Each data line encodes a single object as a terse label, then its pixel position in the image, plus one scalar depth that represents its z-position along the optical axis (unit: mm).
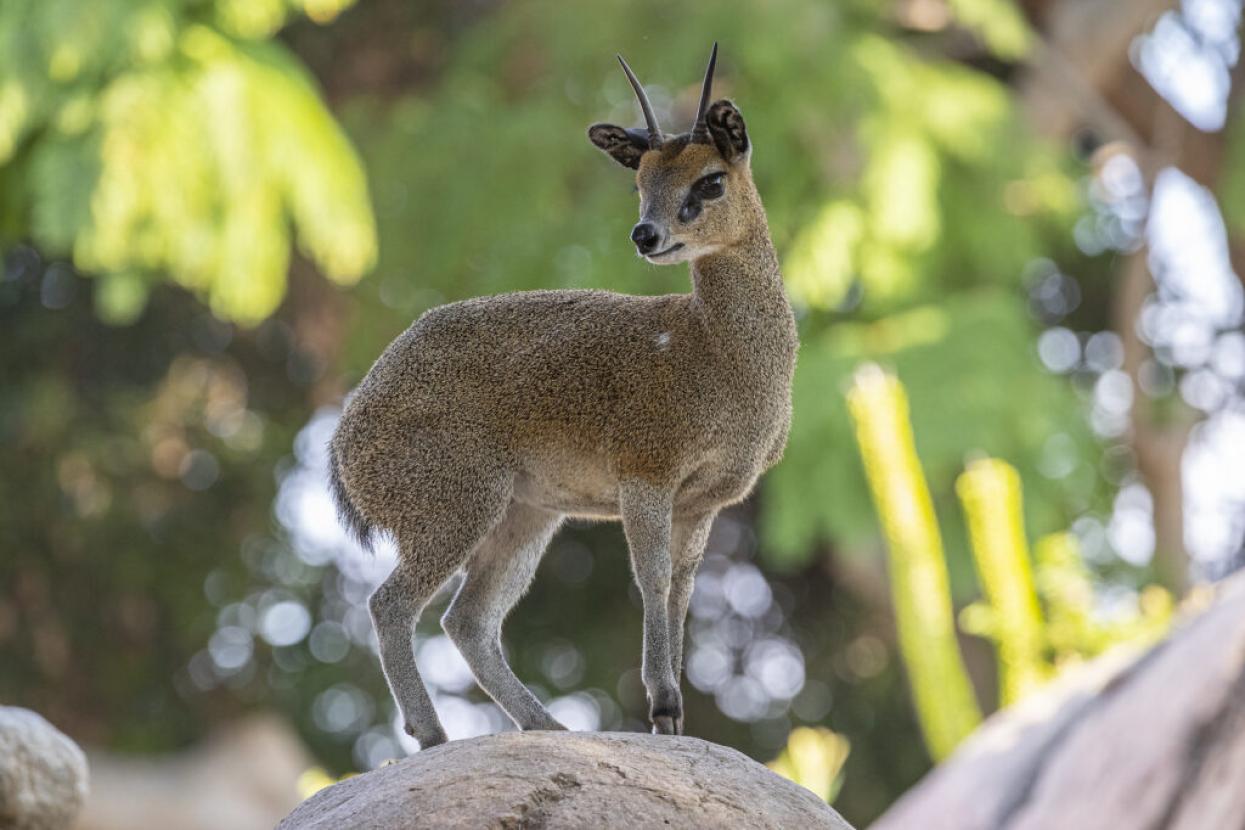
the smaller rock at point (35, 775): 14312
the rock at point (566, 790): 10187
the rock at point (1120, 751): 16969
